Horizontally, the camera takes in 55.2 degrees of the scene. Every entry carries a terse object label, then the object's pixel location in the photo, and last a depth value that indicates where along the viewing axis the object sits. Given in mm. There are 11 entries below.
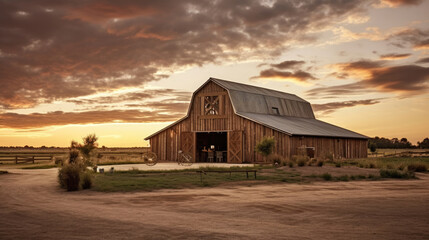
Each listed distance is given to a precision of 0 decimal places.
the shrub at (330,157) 34475
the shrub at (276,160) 27978
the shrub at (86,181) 16031
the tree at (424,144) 97425
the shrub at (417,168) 25547
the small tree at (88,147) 26141
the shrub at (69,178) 15539
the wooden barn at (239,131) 34562
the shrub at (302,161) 25964
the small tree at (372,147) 66250
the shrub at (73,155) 24350
